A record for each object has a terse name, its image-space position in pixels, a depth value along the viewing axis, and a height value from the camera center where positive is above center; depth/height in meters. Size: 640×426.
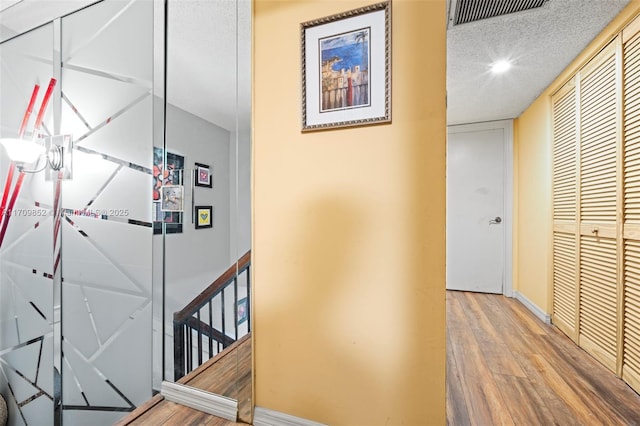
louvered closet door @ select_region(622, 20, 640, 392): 1.61 +0.00
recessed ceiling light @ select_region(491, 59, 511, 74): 2.27 +1.23
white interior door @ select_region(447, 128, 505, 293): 3.51 +0.00
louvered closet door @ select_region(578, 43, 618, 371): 1.83 +0.03
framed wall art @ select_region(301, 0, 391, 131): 1.05 +0.57
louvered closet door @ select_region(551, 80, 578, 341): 2.29 +0.01
